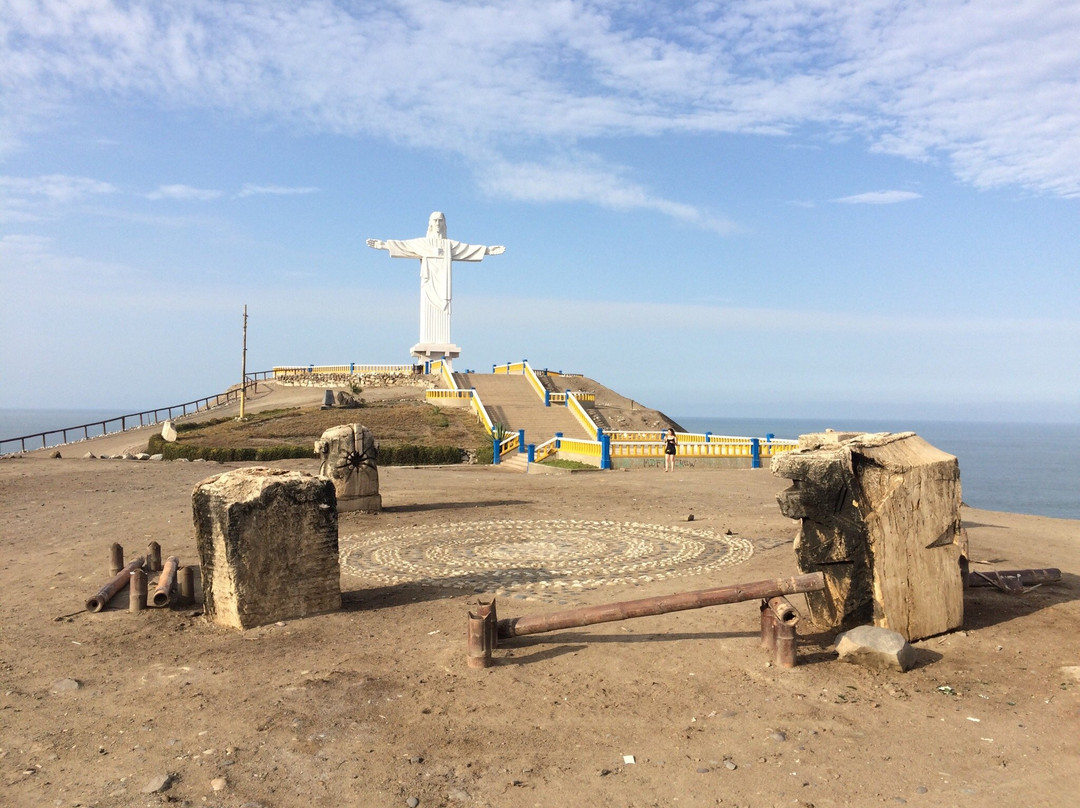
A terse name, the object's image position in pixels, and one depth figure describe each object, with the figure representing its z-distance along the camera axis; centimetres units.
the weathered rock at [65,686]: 598
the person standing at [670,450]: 2262
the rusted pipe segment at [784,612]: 623
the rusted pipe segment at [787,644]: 616
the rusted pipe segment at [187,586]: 834
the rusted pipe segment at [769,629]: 639
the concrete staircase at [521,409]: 3300
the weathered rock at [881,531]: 653
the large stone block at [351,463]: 1401
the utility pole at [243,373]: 3647
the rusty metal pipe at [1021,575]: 806
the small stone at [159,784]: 448
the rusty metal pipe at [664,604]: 639
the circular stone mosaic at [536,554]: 954
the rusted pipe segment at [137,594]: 806
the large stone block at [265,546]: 739
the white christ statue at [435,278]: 4741
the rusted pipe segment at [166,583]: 809
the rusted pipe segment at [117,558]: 955
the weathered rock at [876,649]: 605
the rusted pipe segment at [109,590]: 805
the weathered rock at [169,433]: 3072
